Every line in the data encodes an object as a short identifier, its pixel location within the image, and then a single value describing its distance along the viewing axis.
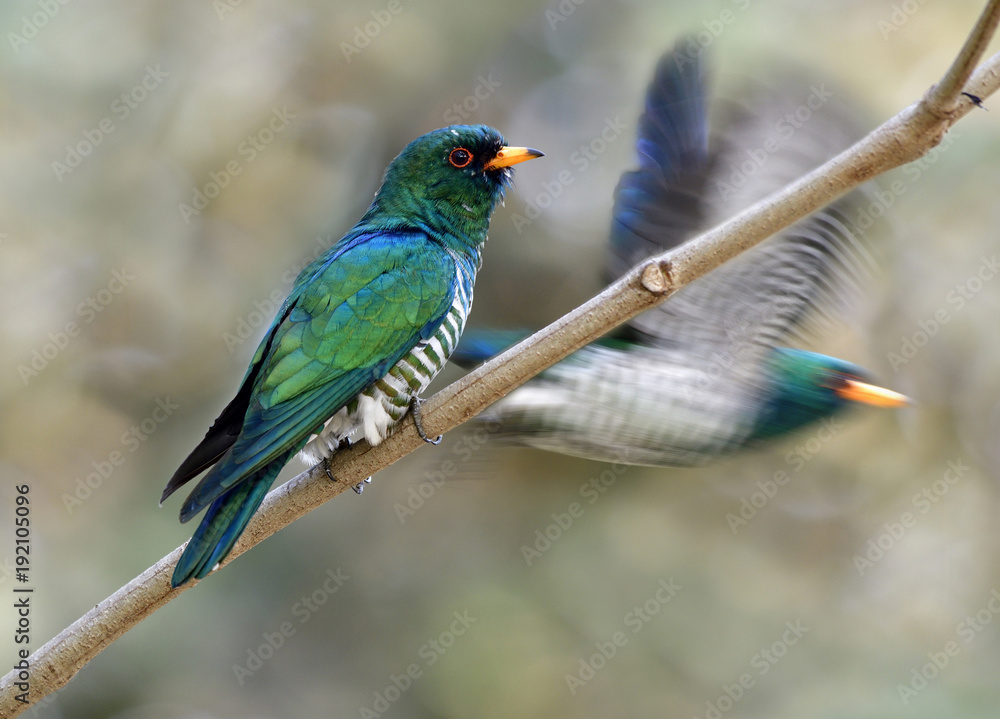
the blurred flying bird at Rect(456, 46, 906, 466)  7.50
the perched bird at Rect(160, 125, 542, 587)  5.10
